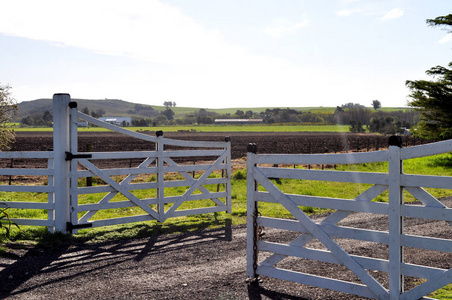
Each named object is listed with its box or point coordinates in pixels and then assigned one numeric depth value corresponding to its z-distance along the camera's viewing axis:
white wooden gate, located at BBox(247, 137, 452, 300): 4.32
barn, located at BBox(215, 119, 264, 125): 158.62
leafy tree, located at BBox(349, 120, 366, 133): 96.39
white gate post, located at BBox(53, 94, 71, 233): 8.67
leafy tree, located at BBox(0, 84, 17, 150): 16.66
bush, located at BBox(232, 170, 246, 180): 18.59
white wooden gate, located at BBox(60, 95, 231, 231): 8.91
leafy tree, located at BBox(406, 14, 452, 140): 28.38
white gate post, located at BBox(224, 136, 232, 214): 11.07
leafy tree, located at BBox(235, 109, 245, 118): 190.75
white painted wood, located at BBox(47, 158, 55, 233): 8.71
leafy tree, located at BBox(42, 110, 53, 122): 150.04
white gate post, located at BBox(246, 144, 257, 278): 5.84
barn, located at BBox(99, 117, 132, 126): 129.81
